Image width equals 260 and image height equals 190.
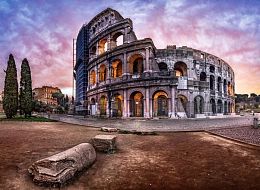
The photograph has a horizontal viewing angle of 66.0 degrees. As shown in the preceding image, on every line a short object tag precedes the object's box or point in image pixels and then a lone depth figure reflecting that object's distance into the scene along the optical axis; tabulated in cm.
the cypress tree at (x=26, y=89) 2339
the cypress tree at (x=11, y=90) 2167
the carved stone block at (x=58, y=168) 355
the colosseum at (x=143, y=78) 2477
